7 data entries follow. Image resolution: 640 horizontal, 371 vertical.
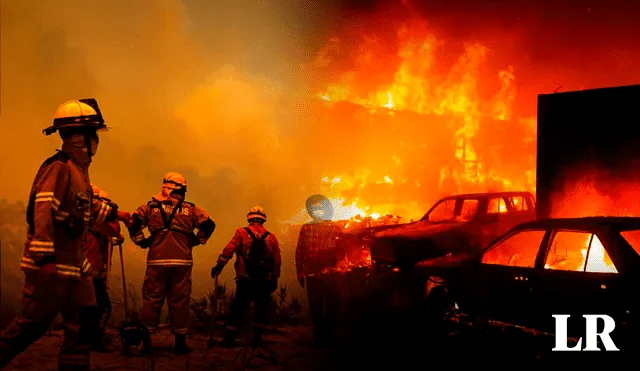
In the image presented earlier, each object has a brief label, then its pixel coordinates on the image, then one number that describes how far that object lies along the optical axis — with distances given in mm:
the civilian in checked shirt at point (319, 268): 9078
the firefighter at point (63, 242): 4910
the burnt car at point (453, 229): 10703
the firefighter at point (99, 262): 8203
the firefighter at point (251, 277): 8727
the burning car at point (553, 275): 5809
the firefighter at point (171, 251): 8055
